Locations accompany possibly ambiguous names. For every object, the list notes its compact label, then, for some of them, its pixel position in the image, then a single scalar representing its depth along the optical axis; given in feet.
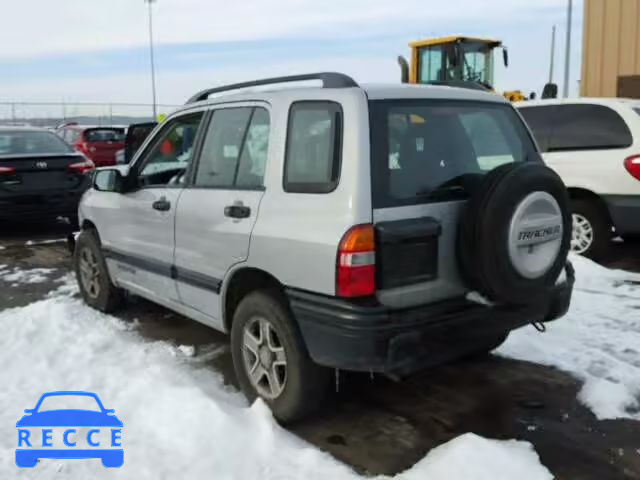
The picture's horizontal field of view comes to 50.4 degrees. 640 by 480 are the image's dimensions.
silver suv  10.36
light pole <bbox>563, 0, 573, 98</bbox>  81.61
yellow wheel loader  46.93
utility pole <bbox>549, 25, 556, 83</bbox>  127.17
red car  57.82
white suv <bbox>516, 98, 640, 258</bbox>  22.95
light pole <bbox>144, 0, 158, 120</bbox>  127.32
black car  29.40
